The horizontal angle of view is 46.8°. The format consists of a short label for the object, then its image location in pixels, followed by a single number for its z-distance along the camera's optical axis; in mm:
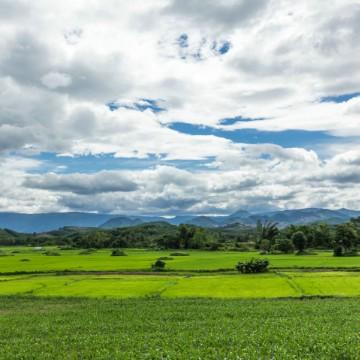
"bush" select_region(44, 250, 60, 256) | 132750
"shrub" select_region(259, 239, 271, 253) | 137775
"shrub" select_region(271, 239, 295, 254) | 126875
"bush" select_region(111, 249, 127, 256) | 123250
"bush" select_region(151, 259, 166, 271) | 77938
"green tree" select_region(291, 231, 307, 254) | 123750
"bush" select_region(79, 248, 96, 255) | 138450
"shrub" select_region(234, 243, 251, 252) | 146825
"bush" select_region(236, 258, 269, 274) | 69875
